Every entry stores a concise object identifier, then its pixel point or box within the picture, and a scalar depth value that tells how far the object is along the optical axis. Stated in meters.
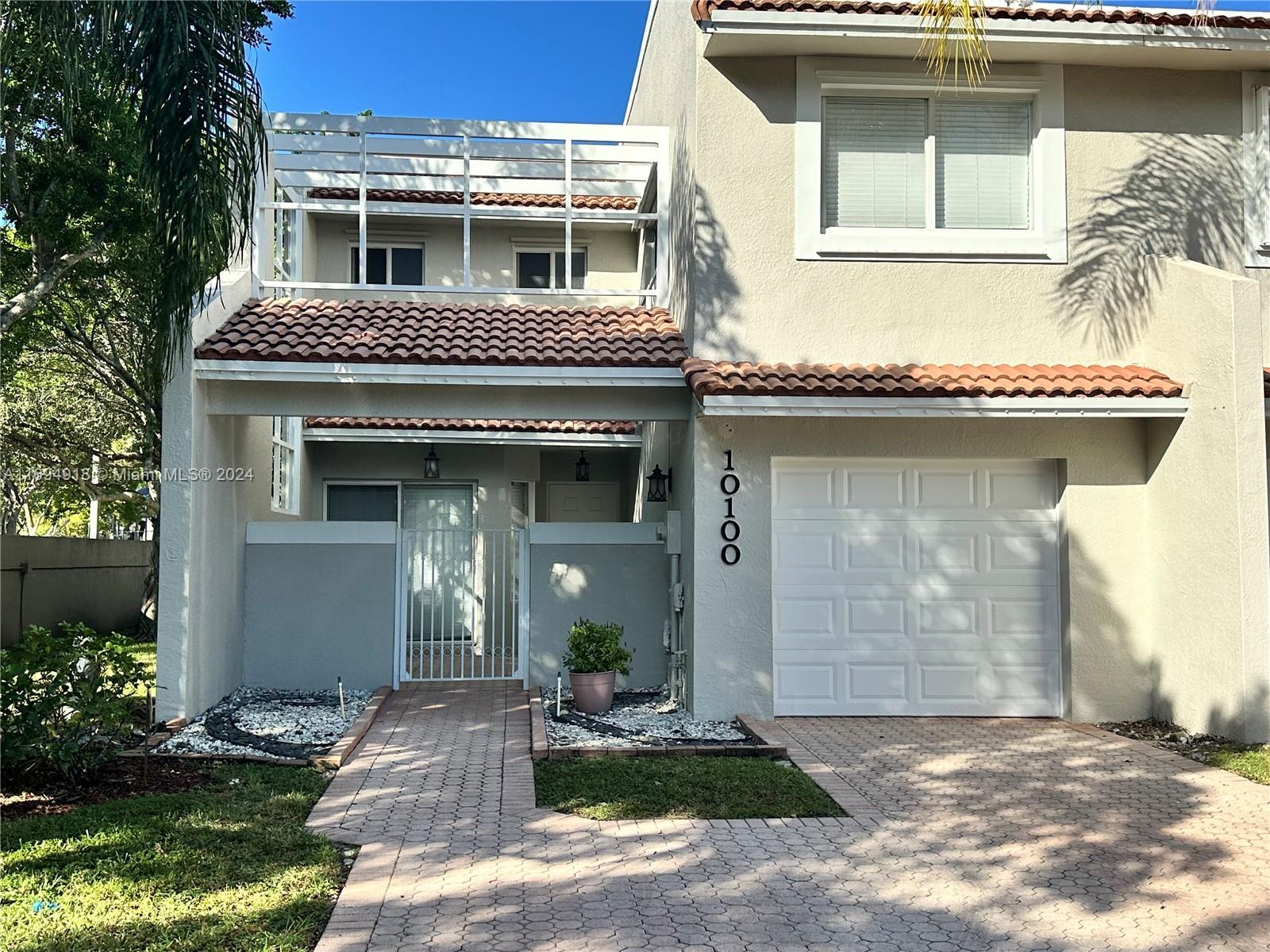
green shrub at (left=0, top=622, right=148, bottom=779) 7.66
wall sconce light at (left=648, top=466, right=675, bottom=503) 13.23
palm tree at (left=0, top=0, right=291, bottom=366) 7.77
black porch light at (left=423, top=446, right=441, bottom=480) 16.73
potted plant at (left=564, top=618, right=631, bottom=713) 11.53
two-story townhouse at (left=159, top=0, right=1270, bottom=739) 10.52
